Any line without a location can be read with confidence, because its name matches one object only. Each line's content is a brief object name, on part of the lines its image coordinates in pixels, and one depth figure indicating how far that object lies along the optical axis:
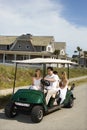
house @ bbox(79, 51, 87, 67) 38.89
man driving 4.44
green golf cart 3.89
